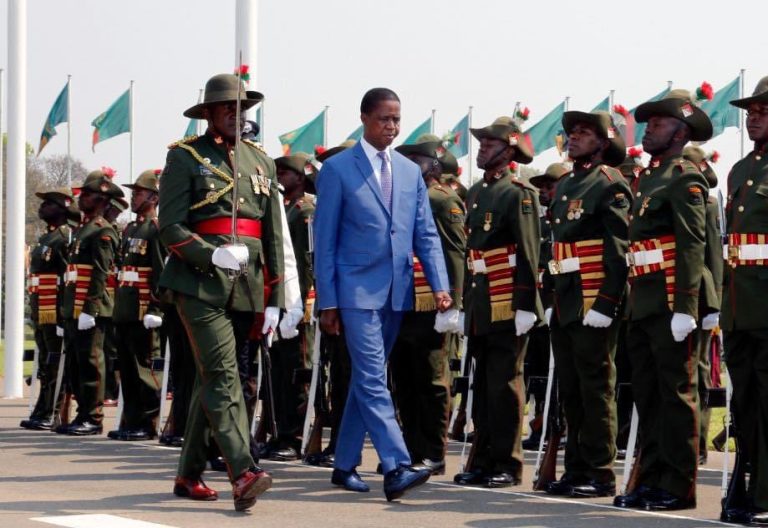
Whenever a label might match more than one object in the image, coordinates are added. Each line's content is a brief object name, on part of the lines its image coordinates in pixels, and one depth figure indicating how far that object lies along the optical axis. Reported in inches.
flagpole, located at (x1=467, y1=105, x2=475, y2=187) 1301.2
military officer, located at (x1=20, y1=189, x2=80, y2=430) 587.8
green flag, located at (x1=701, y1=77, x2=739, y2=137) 987.9
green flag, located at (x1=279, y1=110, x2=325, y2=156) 1093.1
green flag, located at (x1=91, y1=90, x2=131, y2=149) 1175.0
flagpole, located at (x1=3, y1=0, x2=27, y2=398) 737.0
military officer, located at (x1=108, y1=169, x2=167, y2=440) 530.9
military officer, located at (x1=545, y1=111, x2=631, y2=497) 366.9
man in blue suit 353.4
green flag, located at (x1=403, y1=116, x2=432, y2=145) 1193.7
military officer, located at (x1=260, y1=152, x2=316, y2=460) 476.1
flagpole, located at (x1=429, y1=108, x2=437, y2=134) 1252.3
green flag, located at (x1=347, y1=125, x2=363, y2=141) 1103.2
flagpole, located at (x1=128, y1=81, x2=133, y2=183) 1173.1
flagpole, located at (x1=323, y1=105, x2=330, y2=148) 1102.6
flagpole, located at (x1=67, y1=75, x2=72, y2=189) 1220.2
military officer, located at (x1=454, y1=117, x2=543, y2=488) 388.8
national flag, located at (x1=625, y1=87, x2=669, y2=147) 938.1
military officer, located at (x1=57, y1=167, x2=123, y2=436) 551.2
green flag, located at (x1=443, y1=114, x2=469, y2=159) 1250.6
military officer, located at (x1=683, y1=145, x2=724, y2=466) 352.8
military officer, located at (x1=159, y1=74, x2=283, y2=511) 334.0
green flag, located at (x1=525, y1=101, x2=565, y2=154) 1099.3
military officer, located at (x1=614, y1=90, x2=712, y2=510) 337.4
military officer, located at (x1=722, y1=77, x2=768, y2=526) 317.7
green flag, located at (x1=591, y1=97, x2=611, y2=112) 1122.7
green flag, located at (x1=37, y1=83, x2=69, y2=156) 1211.2
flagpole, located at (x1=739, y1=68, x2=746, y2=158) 1002.1
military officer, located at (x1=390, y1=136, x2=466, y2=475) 421.4
